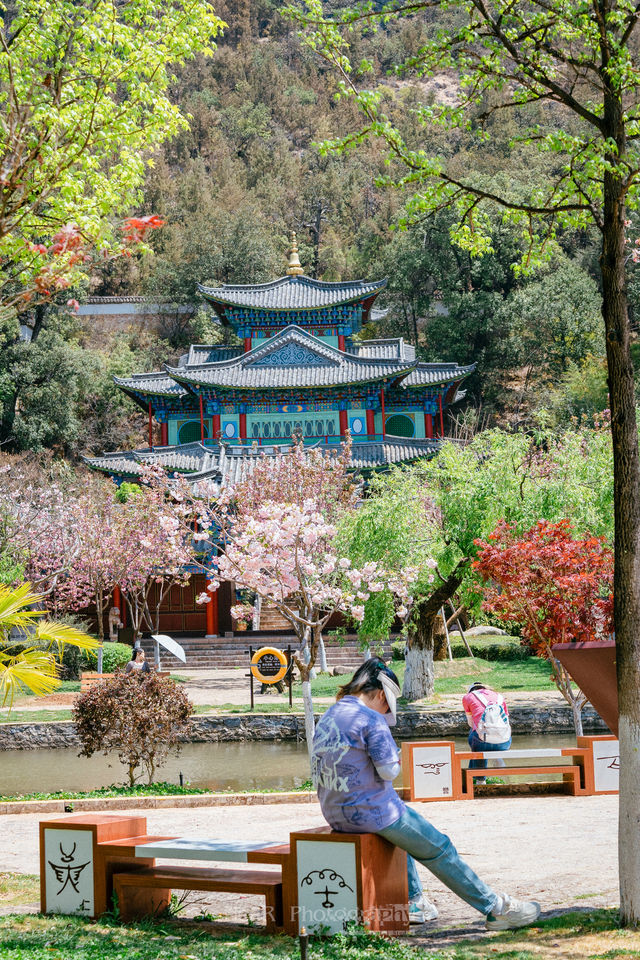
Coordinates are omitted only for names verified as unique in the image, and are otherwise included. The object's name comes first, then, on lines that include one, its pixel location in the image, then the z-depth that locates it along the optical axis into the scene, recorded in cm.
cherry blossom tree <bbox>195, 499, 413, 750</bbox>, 1274
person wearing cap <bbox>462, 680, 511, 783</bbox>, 1130
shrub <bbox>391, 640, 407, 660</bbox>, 3052
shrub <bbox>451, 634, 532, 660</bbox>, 2983
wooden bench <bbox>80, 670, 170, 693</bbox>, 2362
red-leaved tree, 1352
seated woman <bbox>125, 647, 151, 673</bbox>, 1978
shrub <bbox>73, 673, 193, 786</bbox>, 1287
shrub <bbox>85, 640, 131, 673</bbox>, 2734
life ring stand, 2281
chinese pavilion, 3975
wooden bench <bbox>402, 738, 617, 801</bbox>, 1102
